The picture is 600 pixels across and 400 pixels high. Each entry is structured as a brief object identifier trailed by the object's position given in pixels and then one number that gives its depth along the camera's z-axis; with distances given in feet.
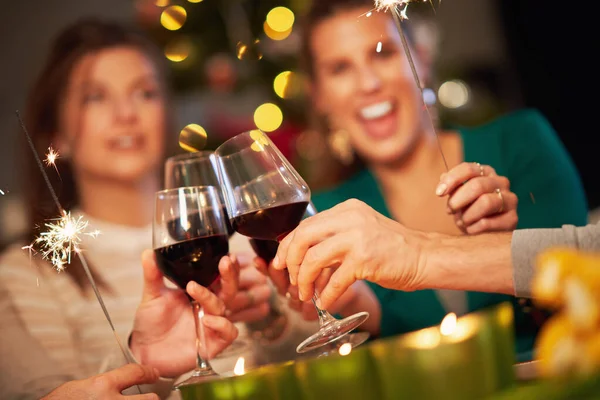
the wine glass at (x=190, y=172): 3.81
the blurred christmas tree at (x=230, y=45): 6.87
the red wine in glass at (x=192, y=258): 3.06
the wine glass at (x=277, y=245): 3.24
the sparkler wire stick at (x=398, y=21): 3.32
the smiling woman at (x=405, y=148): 4.46
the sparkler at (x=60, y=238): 3.17
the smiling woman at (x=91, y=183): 3.40
